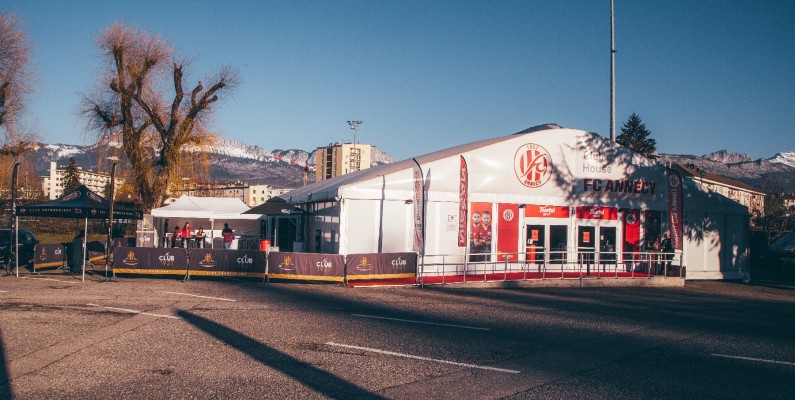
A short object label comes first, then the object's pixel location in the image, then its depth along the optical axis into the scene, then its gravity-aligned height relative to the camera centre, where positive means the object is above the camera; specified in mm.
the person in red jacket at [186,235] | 29078 -237
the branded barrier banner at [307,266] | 19219 -1062
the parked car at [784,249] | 29045 -359
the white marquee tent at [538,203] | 22000 +1342
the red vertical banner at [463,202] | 21453 +1192
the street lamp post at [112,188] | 18547 +1222
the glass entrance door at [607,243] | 25641 -203
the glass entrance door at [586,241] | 25219 -132
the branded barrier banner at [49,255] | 21500 -1007
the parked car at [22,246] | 23562 -741
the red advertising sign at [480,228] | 23312 +295
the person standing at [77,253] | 20812 -873
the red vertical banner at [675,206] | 25109 +1395
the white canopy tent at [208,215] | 31500 +805
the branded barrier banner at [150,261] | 19875 -1027
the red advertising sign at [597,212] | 25375 +1082
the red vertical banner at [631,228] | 26062 +456
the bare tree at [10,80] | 26547 +6471
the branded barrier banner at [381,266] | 19344 -1040
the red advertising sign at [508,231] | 23844 +218
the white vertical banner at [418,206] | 21156 +1023
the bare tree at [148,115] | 31578 +6126
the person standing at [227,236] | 30047 -255
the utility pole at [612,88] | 27097 +6761
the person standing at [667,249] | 24750 -386
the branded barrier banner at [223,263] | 19750 -1046
